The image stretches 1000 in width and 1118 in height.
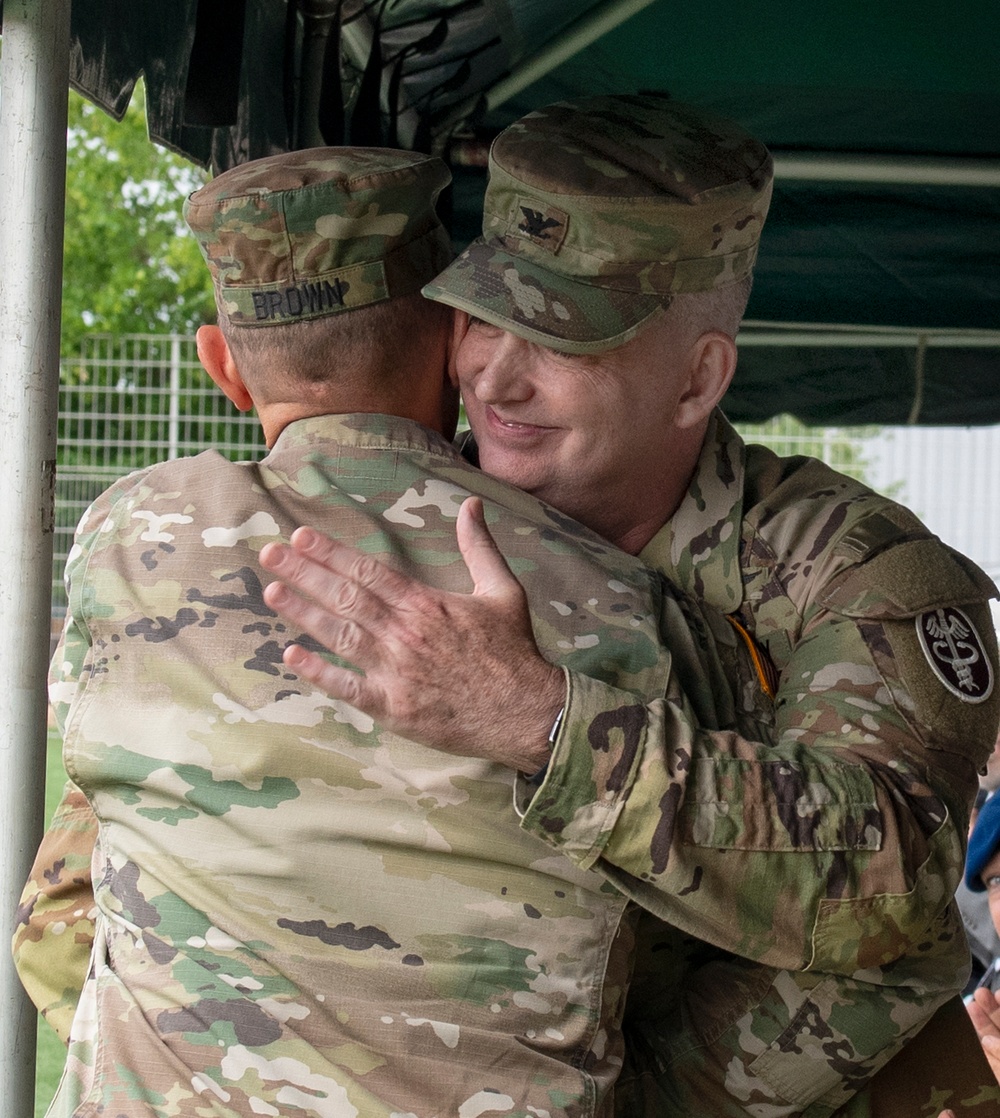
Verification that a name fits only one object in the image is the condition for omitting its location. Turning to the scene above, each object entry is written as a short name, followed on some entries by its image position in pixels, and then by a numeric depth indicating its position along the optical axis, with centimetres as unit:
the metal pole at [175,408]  1388
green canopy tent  304
